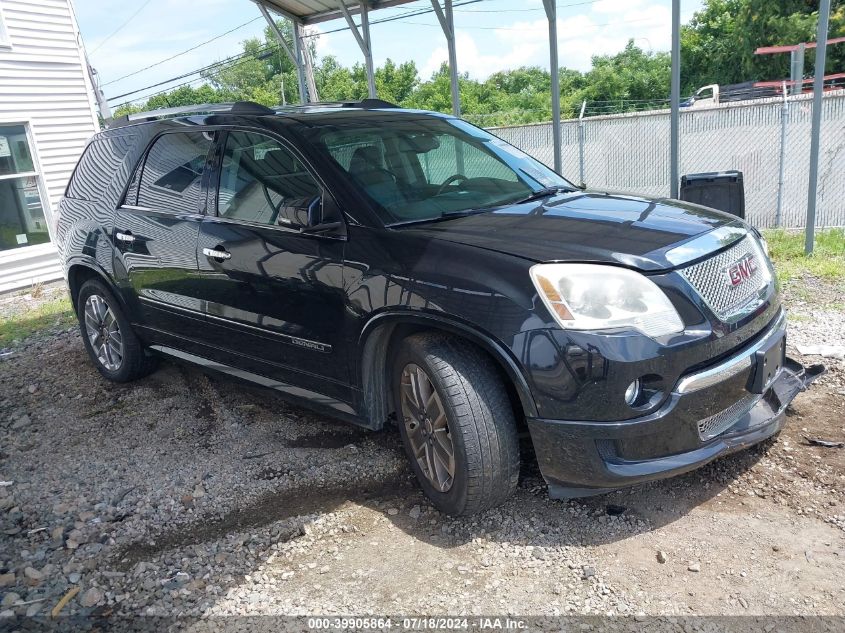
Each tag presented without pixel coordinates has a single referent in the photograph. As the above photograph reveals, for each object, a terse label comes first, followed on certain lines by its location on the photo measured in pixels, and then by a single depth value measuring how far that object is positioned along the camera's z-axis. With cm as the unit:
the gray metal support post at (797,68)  1780
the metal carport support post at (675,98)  718
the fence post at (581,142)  1446
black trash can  652
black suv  270
